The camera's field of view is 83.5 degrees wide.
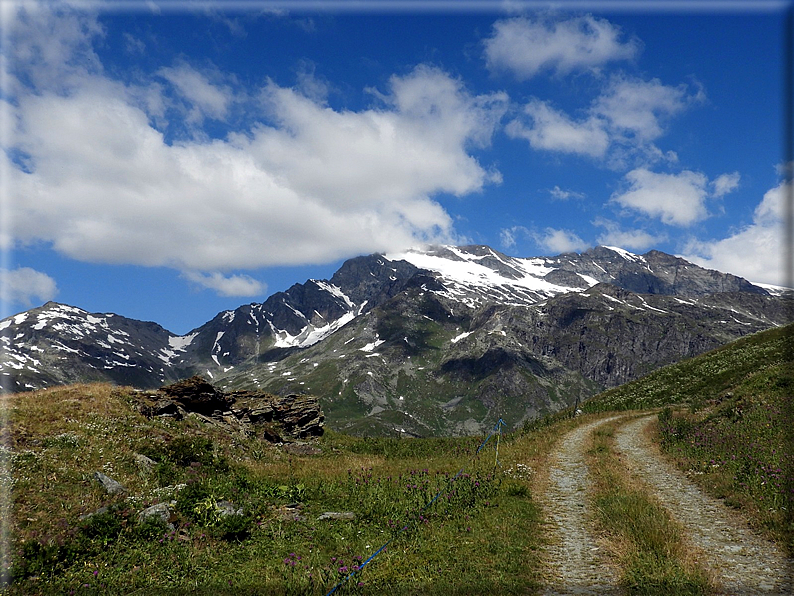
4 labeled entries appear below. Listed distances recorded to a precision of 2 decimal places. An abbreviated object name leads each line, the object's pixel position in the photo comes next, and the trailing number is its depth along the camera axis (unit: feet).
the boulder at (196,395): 96.02
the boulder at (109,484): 49.70
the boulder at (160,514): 44.96
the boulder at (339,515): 51.11
